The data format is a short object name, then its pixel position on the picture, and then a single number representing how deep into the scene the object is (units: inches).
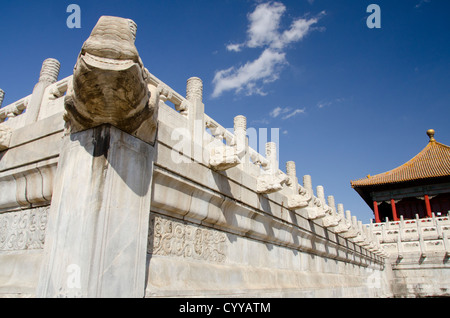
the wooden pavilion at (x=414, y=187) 1213.1
